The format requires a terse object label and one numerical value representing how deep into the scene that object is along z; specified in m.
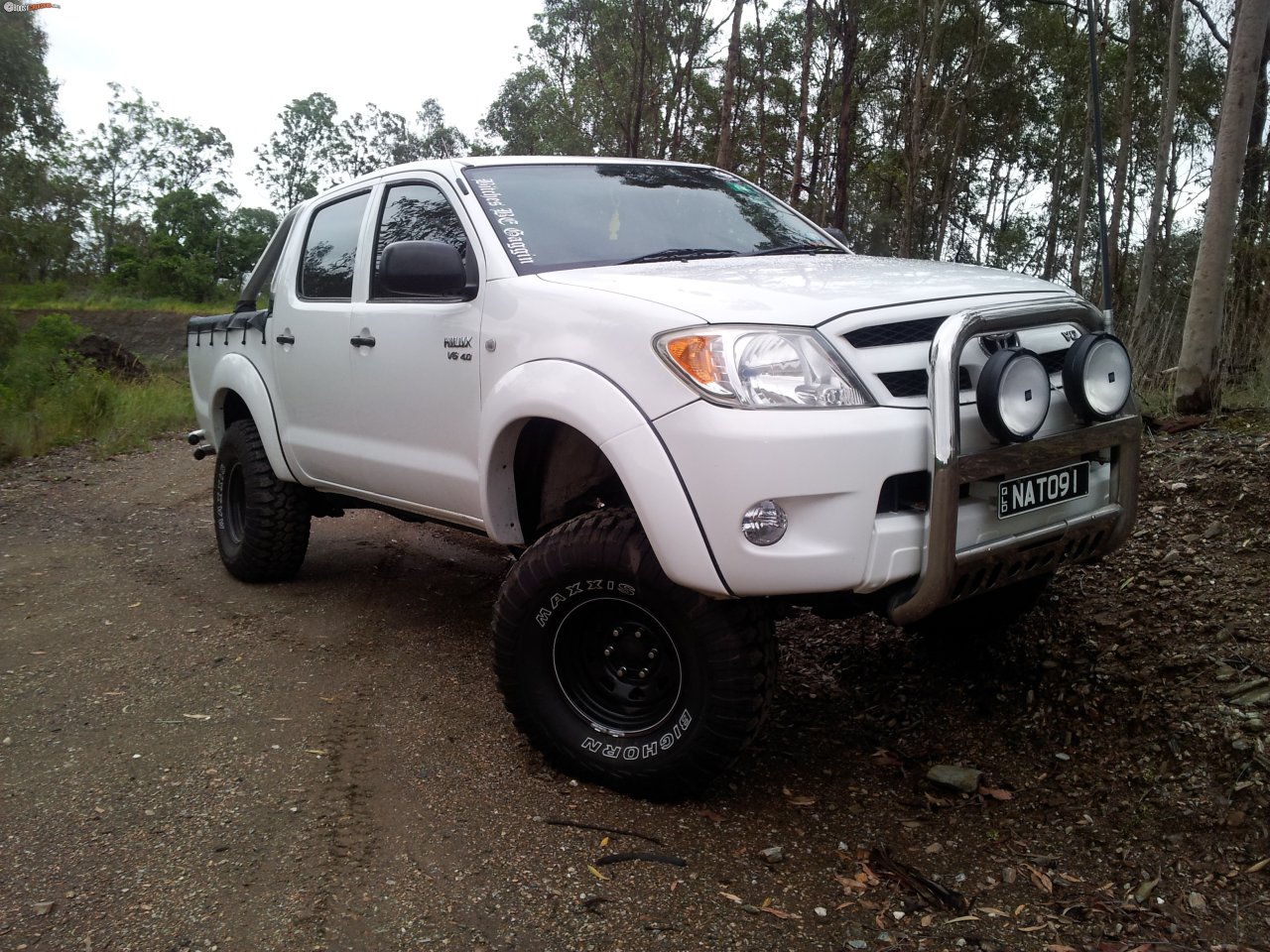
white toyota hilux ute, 2.58
